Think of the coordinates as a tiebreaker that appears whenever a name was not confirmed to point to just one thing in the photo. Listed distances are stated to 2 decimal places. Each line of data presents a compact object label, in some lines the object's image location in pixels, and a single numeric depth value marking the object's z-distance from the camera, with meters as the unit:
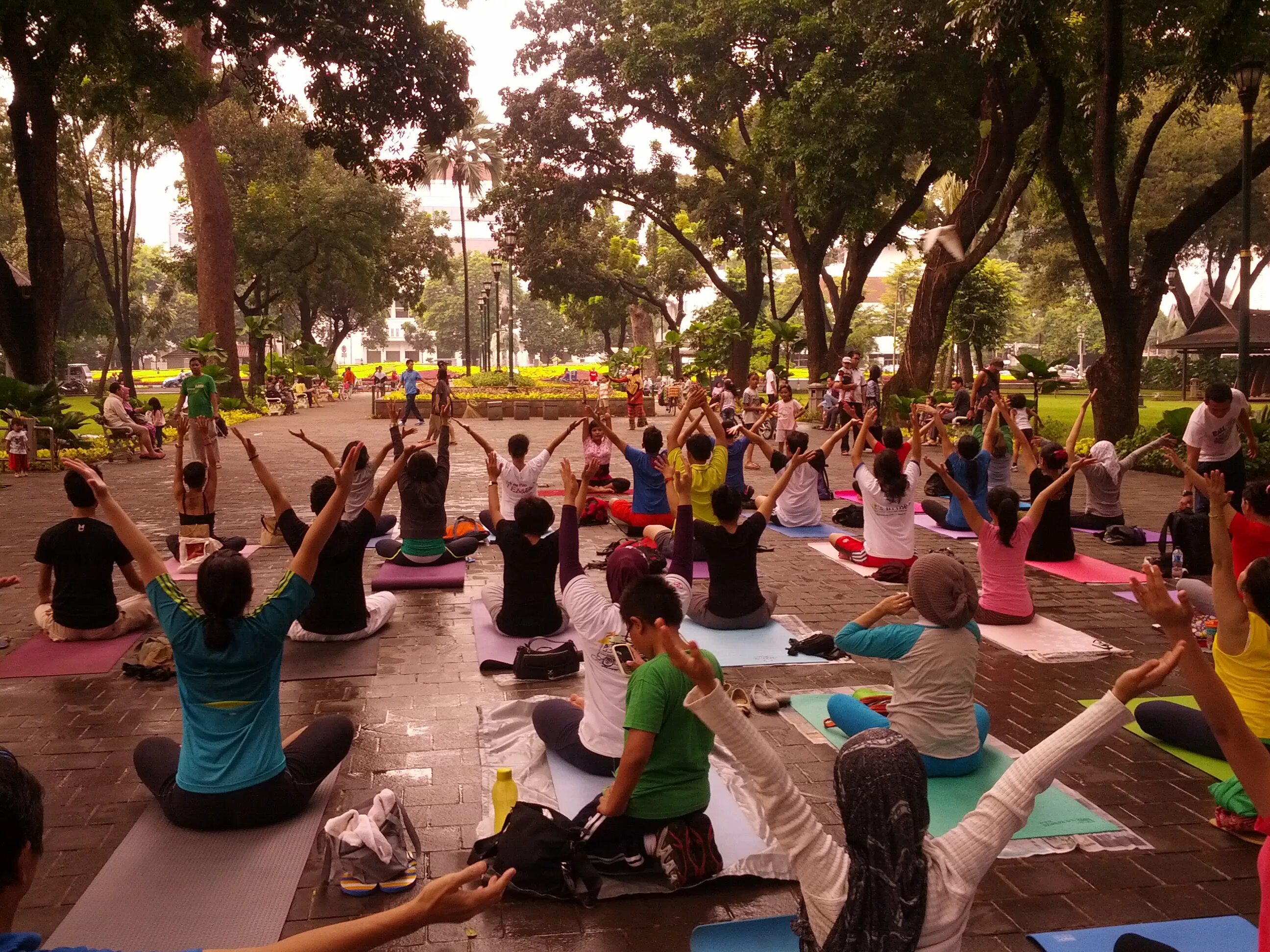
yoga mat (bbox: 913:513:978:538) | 11.07
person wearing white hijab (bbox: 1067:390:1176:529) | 10.92
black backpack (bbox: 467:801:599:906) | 3.75
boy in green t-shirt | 3.64
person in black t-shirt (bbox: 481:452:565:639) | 6.35
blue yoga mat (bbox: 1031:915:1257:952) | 3.47
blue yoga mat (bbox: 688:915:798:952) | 3.47
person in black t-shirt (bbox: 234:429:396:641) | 6.71
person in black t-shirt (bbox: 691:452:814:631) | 6.88
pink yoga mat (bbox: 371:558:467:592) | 8.70
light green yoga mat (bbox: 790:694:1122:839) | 4.34
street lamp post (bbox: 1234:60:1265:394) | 13.06
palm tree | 54.00
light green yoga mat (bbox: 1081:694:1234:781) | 4.90
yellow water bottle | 4.14
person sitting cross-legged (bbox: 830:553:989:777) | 4.45
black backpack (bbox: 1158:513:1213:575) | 8.60
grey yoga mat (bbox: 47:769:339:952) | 3.50
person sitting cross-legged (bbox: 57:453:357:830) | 3.98
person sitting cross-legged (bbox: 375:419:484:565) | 8.88
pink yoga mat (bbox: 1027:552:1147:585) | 8.98
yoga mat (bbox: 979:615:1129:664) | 6.81
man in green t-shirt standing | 13.25
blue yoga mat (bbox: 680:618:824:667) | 6.71
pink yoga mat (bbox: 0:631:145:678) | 6.33
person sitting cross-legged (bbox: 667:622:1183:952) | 2.28
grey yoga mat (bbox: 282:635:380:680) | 6.35
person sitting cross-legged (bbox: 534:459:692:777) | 4.62
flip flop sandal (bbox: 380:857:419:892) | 3.82
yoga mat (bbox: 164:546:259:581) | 8.80
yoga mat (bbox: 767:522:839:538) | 11.29
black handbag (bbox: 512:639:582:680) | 6.22
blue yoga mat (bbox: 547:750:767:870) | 4.17
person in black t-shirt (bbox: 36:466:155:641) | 6.68
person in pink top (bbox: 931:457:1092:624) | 7.12
